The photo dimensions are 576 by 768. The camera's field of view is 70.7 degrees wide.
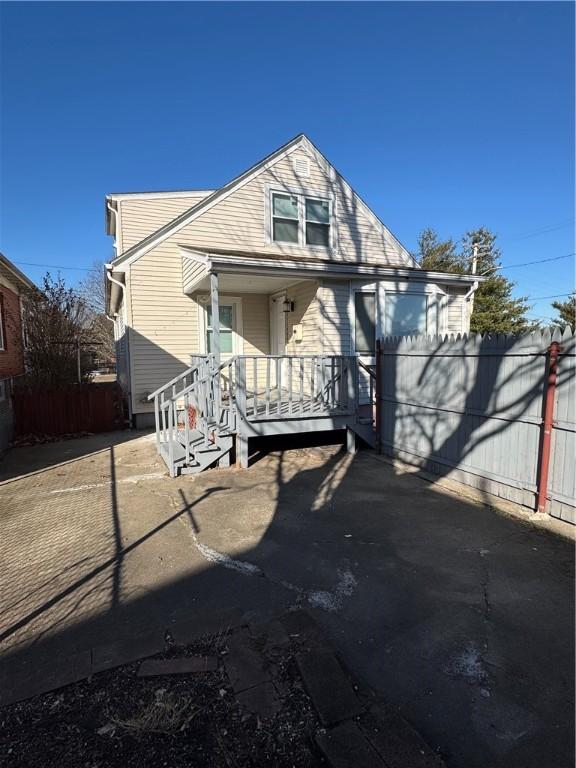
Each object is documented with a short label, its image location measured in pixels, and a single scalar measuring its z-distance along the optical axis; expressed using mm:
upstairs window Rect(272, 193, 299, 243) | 10328
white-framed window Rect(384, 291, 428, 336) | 9102
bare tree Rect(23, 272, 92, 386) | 10078
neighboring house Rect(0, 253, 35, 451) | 8859
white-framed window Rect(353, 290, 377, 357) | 9000
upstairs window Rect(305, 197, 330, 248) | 10531
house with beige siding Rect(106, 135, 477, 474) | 7242
